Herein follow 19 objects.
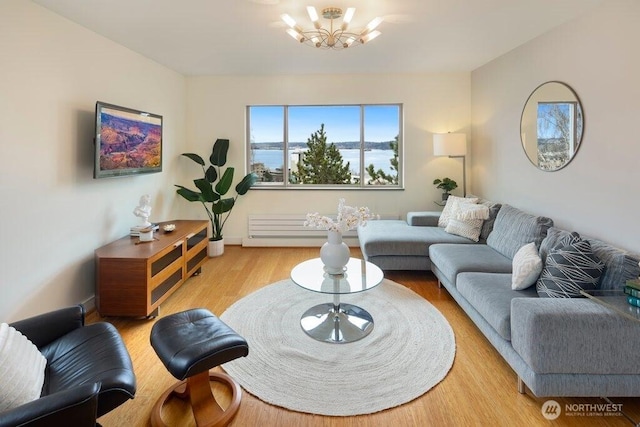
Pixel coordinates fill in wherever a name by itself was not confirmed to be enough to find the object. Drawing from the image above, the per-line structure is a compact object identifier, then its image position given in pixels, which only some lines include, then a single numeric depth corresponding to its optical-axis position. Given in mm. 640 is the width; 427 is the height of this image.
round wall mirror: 2902
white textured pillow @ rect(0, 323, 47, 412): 1275
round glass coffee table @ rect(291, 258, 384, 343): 2516
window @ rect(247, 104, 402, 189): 5211
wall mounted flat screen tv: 2993
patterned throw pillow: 2051
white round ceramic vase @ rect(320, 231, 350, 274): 2703
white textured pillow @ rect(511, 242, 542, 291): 2326
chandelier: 2694
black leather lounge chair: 1166
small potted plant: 4836
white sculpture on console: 3482
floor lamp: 4539
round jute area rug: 1938
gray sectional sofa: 1698
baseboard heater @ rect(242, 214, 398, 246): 5184
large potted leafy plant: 4648
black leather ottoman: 1624
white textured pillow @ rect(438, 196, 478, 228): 4086
